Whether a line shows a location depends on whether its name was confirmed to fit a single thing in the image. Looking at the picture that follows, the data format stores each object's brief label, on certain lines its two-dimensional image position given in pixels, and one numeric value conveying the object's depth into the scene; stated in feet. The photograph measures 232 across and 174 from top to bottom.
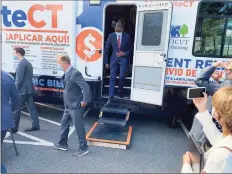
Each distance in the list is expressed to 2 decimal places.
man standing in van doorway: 16.02
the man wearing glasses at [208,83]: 7.26
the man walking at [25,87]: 13.62
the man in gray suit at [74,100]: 11.20
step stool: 12.78
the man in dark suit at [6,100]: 9.30
